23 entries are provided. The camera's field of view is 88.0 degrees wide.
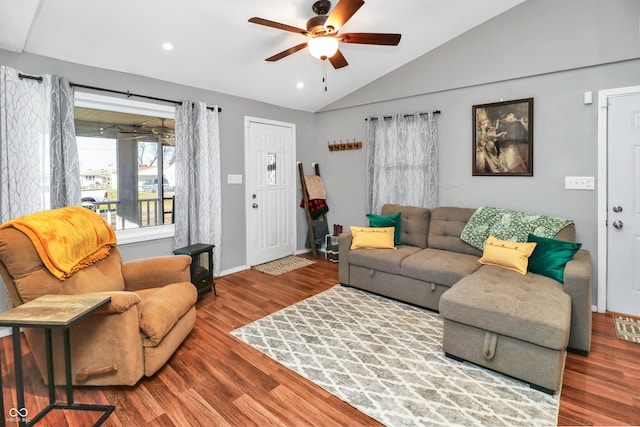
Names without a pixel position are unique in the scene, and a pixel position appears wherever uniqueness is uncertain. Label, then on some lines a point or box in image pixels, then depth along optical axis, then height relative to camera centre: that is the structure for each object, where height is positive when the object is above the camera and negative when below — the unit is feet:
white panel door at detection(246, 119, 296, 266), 15.30 +0.57
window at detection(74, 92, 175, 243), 11.10 +1.52
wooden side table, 5.04 -1.79
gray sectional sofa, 6.55 -2.46
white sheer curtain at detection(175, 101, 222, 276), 12.48 +0.96
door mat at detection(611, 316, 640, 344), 8.68 -3.62
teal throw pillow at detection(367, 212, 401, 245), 12.97 -0.87
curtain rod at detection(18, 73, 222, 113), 9.11 +3.65
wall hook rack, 16.16 +2.76
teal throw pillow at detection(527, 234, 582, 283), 8.66 -1.57
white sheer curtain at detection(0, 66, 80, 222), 8.86 +1.64
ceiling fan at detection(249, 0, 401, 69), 7.43 +4.12
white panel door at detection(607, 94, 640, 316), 9.62 -0.17
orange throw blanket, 6.52 -0.72
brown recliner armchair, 6.31 -2.51
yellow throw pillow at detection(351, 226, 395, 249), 12.23 -1.40
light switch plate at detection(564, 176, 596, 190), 10.26 +0.48
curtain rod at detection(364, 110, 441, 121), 13.24 +3.60
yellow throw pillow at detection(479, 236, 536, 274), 9.27 -1.59
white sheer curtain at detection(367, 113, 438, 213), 13.52 +1.68
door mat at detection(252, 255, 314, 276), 14.79 -3.02
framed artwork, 11.31 +2.14
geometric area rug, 6.05 -3.75
